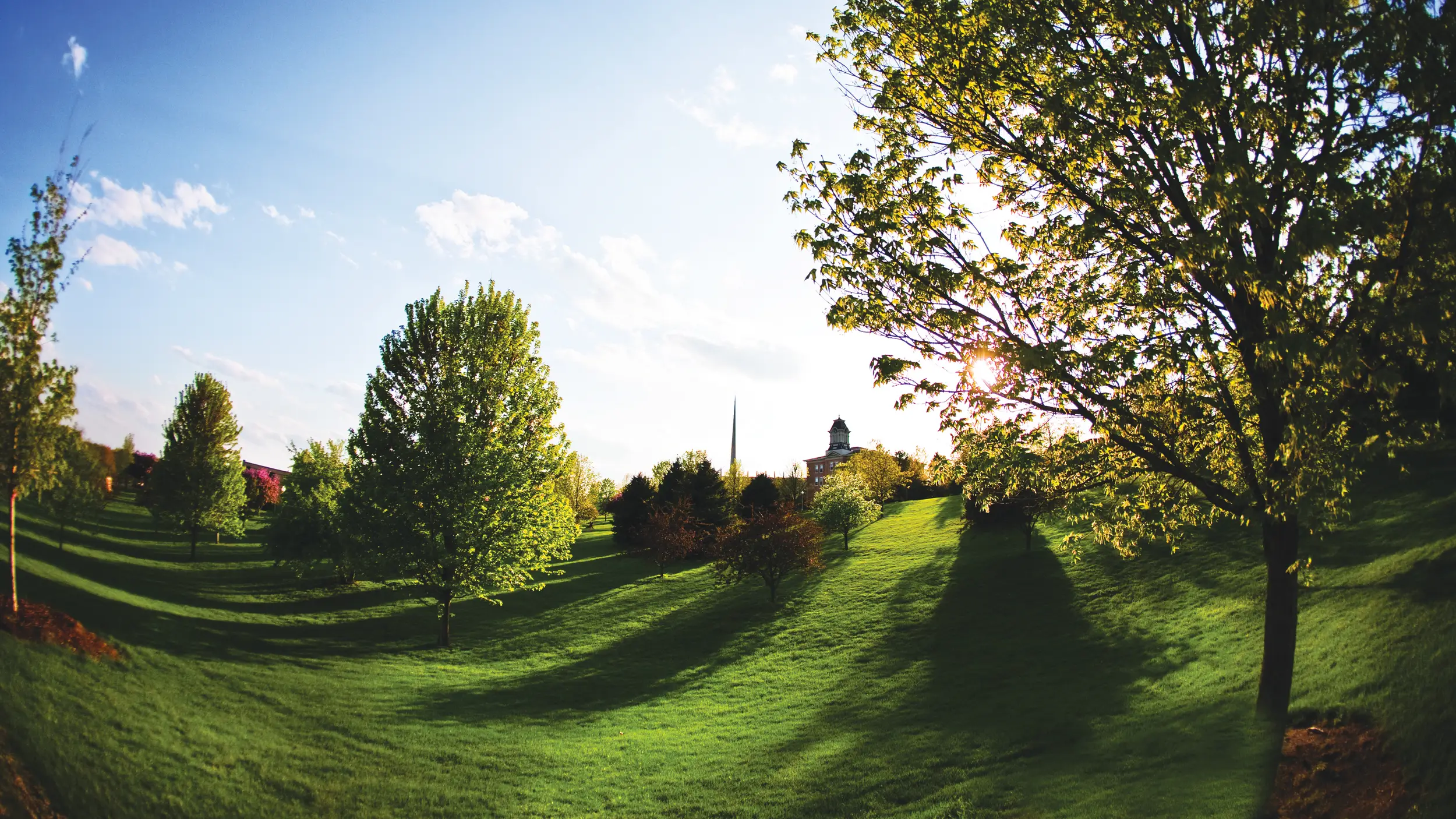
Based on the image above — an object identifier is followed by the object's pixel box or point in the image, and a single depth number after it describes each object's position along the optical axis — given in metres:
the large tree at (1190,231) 7.48
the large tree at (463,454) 26.05
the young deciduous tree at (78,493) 38.44
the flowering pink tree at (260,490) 72.50
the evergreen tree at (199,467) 43.25
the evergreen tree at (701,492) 51.88
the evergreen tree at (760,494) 53.81
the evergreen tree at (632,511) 53.91
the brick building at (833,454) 174.38
